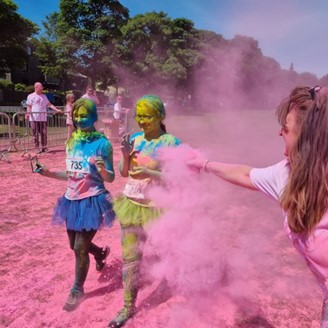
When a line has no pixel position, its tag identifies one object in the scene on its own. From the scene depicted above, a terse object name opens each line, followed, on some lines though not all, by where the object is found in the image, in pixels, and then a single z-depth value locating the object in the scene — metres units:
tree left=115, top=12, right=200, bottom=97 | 28.48
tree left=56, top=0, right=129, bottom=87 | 28.66
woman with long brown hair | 1.21
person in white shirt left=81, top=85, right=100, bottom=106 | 9.51
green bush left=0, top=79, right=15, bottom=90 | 30.62
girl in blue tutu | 2.38
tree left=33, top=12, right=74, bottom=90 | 29.19
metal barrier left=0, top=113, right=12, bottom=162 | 7.94
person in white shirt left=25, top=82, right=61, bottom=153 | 8.63
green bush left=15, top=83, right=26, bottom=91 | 33.78
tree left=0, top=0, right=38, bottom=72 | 23.09
